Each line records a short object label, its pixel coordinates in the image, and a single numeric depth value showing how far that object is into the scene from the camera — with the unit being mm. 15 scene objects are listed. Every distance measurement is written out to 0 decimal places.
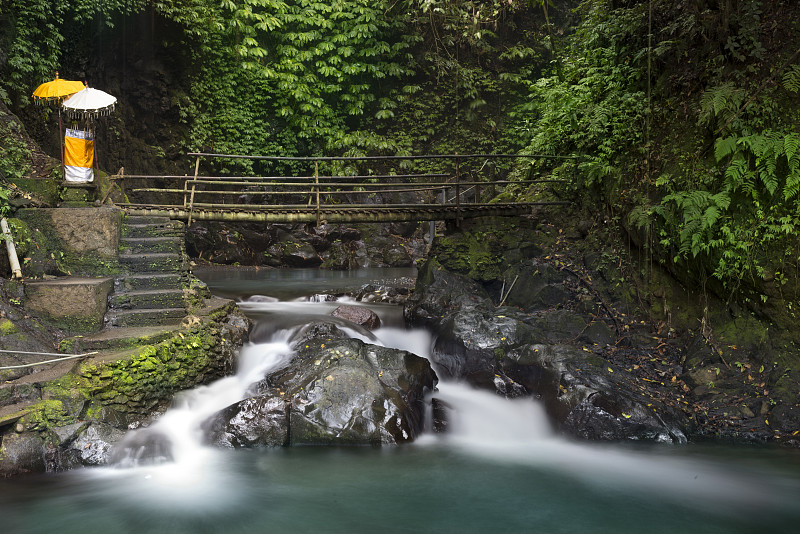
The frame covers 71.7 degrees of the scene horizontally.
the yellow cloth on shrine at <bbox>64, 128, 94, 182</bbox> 7922
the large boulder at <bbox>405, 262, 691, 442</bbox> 6547
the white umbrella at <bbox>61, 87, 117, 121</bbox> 7871
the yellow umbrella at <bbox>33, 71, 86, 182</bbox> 7859
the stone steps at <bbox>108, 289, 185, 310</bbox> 7234
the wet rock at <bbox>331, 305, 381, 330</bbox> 9250
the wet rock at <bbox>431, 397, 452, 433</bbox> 7016
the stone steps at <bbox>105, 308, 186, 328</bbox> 7051
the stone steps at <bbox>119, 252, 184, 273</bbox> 7738
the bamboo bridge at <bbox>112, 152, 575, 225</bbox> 9344
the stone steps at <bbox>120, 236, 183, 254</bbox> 7879
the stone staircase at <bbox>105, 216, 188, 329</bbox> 7207
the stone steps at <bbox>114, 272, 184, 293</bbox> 7477
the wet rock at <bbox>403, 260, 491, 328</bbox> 9086
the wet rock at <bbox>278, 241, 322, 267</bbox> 15883
